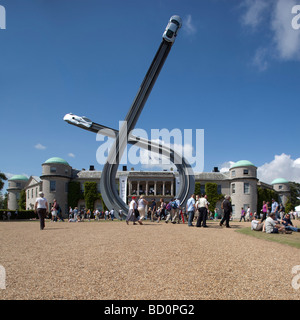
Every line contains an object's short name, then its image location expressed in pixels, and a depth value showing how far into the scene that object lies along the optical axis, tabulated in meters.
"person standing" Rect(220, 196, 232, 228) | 13.87
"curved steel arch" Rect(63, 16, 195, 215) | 22.97
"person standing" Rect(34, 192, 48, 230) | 12.00
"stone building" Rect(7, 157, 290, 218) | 48.09
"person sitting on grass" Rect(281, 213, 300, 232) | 11.45
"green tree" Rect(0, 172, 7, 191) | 31.17
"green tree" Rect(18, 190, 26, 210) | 58.39
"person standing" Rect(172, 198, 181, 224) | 16.70
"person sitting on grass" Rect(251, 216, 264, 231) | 11.38
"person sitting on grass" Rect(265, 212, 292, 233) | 10.37
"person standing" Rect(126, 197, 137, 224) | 14.78
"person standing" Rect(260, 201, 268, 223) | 17.48
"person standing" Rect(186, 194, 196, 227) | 14.48
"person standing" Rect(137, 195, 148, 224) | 15.37
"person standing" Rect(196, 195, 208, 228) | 13.80
